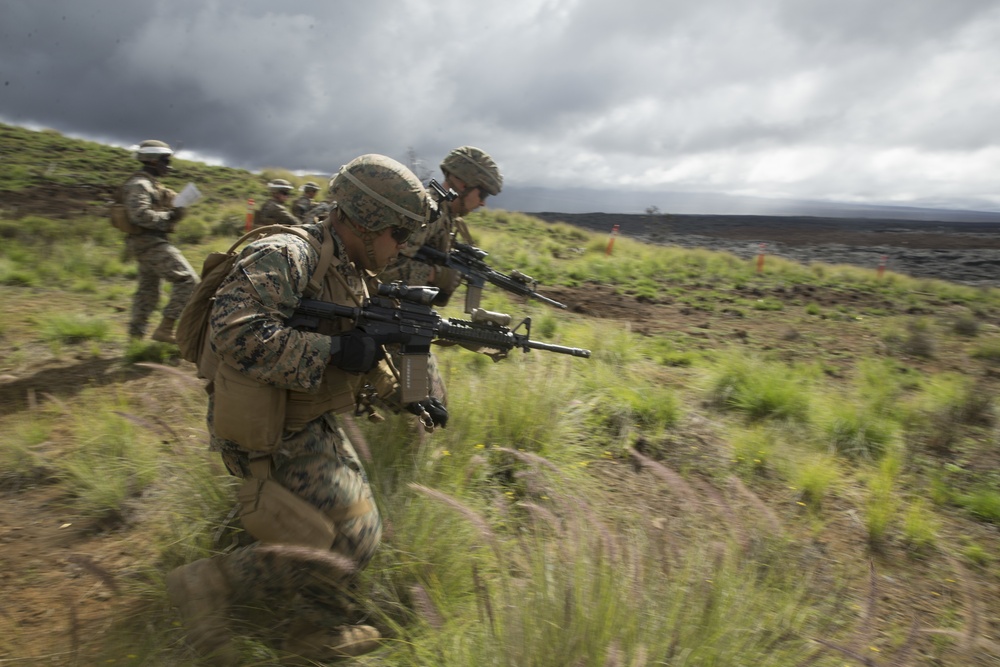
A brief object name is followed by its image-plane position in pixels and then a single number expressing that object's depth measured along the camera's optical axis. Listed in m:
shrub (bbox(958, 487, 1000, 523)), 3.94
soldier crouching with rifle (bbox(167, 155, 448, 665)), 2.15
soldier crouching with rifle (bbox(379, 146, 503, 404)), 4.36
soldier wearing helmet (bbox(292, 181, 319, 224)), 8.49
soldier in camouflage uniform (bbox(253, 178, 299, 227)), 8.16
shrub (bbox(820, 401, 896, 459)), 4.70
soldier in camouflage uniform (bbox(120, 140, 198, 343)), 5.38
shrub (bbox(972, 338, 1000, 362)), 8.46
